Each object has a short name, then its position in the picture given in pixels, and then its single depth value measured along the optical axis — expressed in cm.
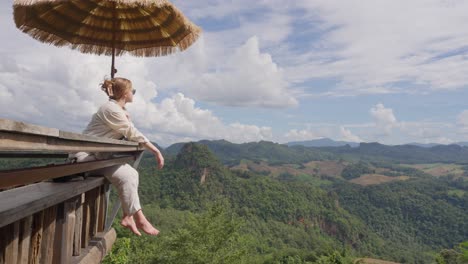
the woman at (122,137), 269
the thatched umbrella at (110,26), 350
